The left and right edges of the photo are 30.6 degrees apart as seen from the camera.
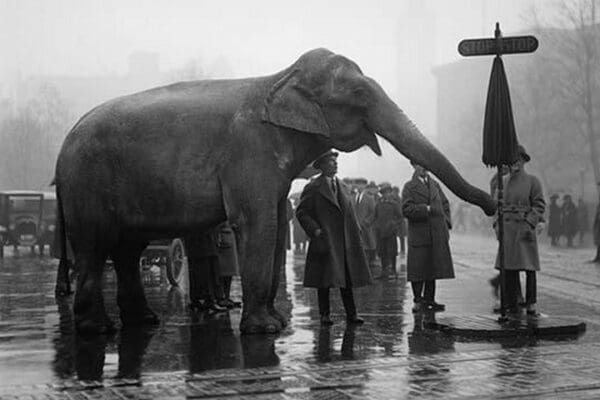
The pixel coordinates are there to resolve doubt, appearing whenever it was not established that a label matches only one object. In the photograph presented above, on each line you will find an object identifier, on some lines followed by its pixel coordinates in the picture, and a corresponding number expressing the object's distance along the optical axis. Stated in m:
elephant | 10.91
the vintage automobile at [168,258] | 18.00
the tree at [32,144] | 65.56
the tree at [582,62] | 45.75
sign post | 11.18
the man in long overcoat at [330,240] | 11.88
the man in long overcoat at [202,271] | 13.66
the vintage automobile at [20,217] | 34.62
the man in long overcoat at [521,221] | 13.18
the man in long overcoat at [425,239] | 13.73
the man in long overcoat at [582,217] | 39.34
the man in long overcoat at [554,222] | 37.91
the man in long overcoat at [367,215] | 22.60
